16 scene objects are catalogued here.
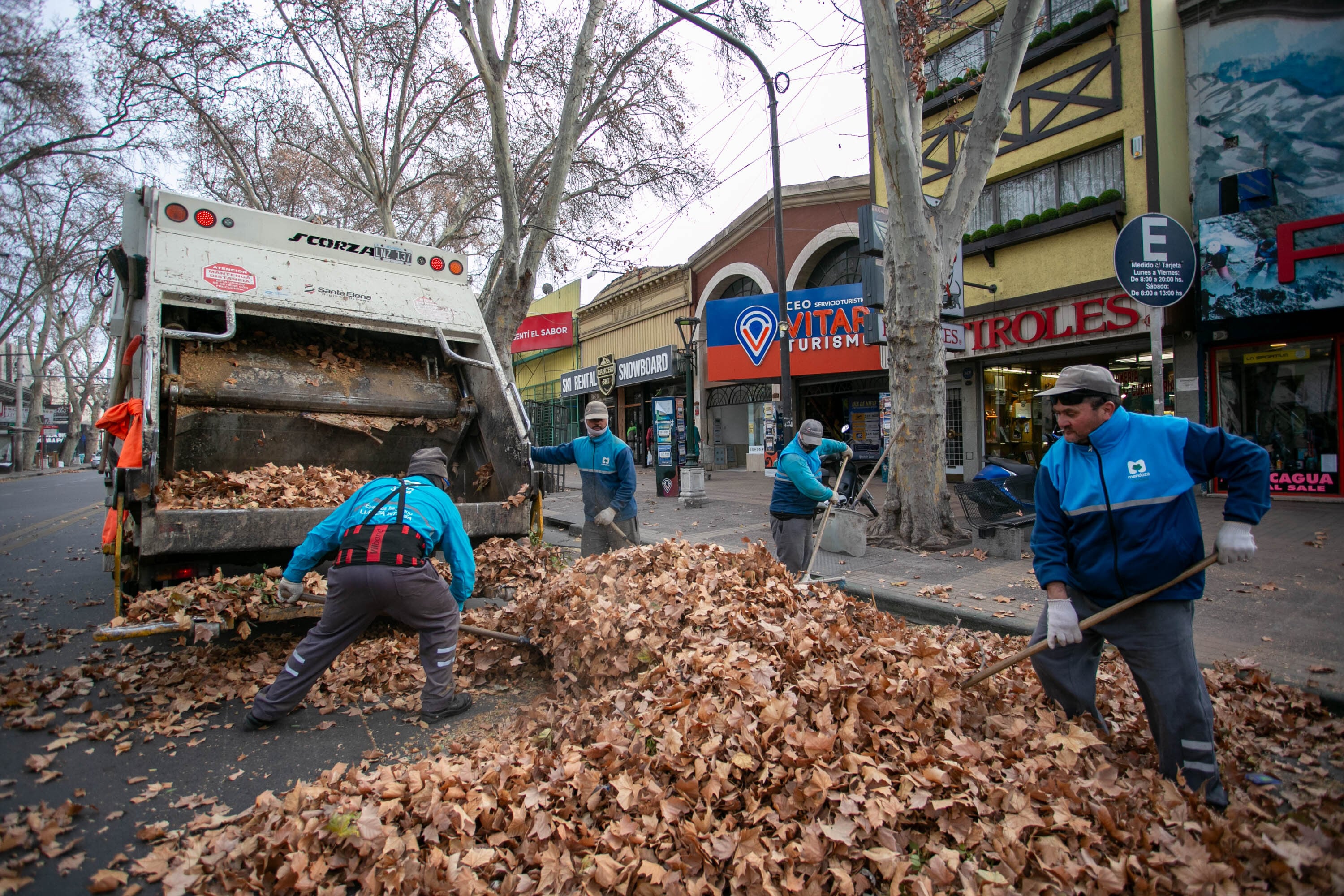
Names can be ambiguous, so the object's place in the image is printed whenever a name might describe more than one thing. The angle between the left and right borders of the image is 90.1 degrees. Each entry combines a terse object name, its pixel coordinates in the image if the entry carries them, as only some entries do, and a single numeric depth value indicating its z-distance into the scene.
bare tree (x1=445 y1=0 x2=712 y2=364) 10.77
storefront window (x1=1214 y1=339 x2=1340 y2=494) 10.52
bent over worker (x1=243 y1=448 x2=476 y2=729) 3.34
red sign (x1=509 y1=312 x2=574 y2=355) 28.77
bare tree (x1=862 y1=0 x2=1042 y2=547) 7.46
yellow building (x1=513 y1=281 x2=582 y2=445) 26.31
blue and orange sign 17.09
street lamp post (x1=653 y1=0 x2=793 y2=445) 11.09
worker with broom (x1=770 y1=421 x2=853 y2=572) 5.62
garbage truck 4.37
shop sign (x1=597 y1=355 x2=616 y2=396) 15.77
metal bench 7.89
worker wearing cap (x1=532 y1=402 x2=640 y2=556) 6.00
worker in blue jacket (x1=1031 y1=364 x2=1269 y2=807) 2.58
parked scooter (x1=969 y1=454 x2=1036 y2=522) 7.91
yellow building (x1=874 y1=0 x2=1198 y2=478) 11.70
